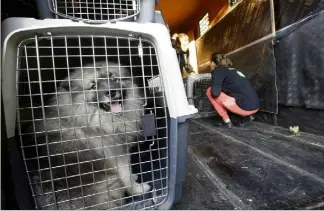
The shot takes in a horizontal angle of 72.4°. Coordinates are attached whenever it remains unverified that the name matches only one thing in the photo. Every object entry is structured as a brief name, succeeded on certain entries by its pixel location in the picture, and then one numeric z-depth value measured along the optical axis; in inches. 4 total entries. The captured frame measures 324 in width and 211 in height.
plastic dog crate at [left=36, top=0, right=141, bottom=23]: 34.8
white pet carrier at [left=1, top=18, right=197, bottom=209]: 33.3
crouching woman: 115.6
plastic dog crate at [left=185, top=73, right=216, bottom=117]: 161.8
